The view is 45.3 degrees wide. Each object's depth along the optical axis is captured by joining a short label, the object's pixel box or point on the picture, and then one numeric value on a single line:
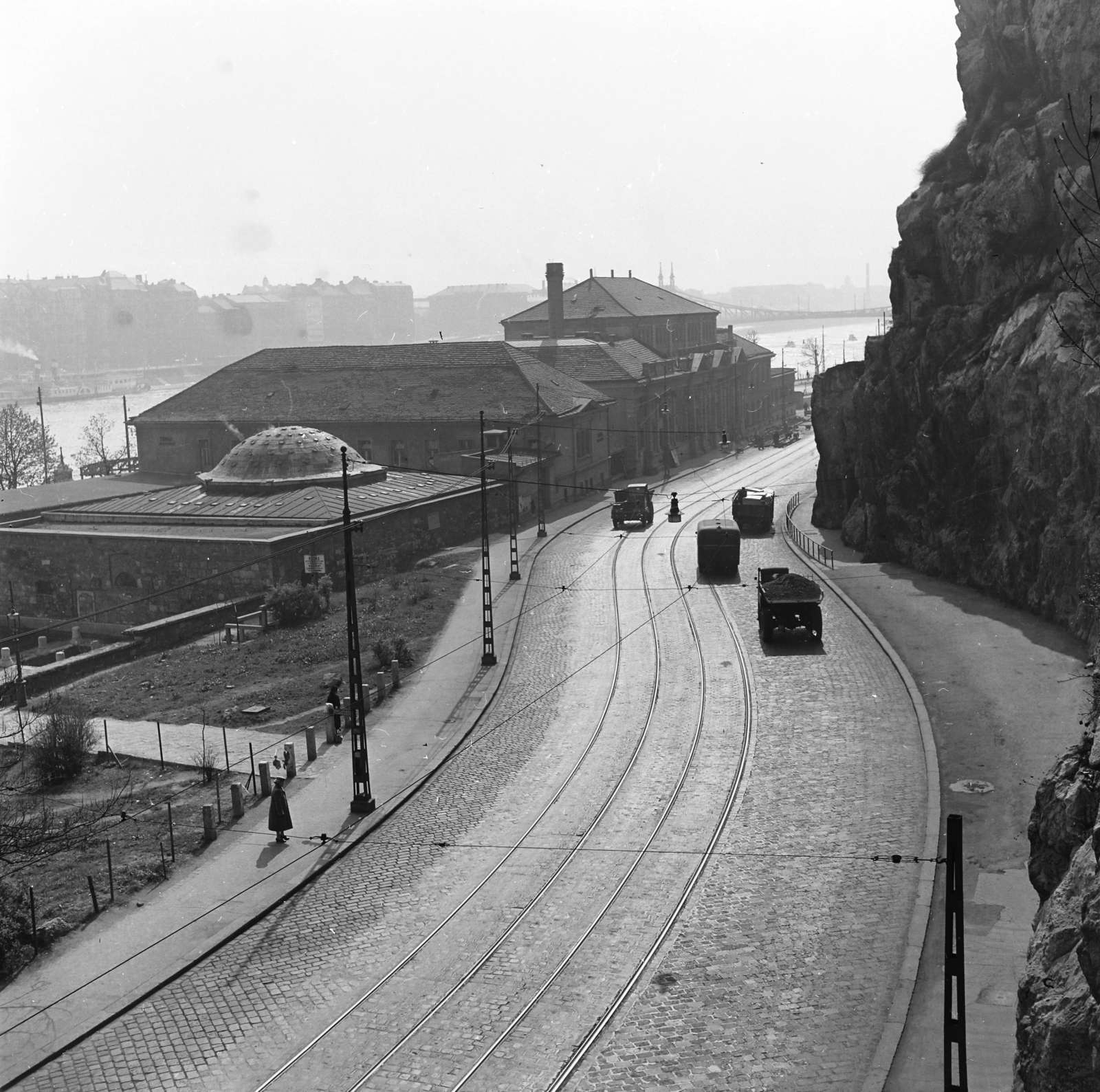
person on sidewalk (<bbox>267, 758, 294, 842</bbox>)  24.64
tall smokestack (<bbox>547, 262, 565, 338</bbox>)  99.75
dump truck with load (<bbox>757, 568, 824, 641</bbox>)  38.12
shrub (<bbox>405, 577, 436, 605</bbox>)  47.40
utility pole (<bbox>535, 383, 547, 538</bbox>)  62.28
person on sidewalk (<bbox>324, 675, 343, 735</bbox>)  31.33
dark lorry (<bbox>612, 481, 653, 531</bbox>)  63.59
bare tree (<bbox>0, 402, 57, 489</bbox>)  87.69
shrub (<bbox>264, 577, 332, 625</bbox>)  44.09
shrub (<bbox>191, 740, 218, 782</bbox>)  29.14
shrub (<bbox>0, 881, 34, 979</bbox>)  20.16
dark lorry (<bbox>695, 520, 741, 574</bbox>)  49.22
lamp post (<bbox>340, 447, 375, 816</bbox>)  25.98
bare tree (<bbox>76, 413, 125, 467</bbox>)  108.56
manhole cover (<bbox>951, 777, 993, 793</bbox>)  25.92
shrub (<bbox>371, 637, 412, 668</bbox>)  37.97
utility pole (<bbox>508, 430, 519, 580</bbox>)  51.59
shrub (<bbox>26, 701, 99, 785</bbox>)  29.72
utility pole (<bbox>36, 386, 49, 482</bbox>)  92.62
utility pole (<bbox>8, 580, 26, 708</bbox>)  35.78
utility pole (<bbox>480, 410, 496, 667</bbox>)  37.53
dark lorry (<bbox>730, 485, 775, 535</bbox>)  60.41
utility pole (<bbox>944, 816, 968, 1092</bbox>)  12.80
